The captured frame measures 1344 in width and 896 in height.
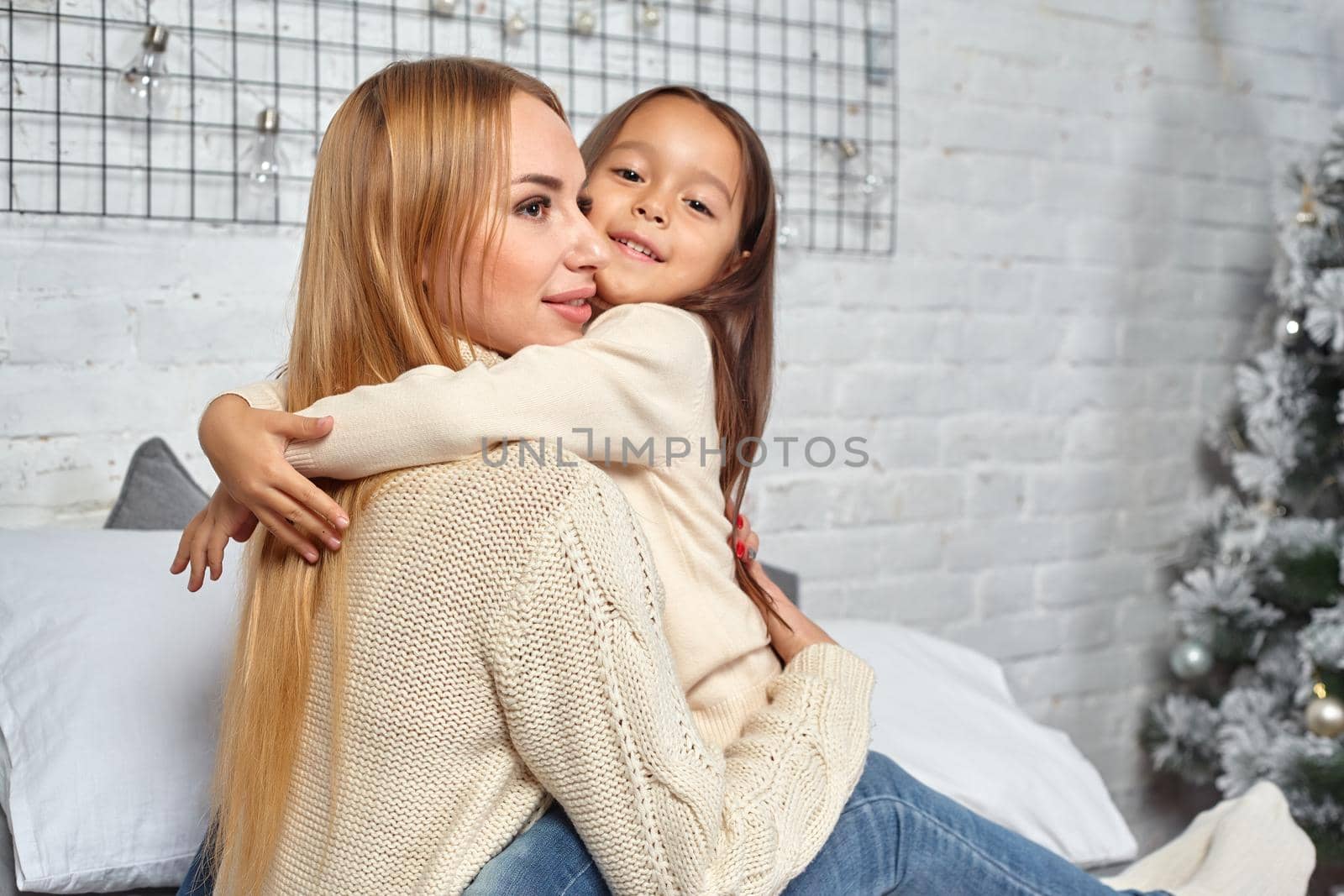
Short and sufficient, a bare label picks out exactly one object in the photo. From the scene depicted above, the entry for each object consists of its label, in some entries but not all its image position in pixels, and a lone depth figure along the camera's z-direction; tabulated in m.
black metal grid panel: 1.50
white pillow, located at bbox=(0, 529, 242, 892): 1.08
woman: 0.80
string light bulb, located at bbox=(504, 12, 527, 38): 1.72
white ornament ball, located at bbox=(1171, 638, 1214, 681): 2.13
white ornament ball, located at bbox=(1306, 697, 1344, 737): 1.85
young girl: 0.86
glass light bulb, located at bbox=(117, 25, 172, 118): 1.49
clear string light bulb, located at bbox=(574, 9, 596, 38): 1.78
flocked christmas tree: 1.93
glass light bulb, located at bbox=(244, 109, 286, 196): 1.56
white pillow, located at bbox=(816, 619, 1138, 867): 1.41
